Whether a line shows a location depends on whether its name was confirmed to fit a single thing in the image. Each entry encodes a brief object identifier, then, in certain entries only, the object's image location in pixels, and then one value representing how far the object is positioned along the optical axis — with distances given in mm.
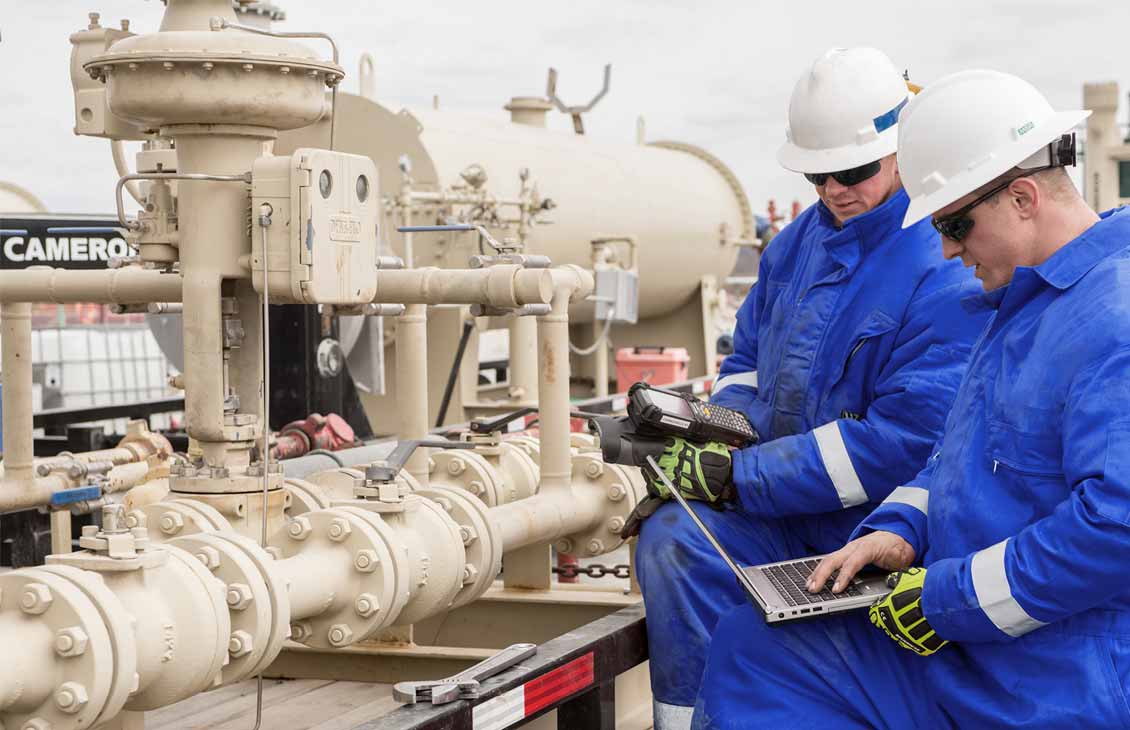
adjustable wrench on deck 2926
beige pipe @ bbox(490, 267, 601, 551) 4098
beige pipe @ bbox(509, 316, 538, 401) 9016
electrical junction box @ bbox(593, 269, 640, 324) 10812
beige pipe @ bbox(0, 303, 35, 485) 4270
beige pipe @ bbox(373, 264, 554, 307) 3721
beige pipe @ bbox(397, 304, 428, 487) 4504
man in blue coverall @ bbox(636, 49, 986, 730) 3395
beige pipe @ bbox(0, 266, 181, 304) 3619
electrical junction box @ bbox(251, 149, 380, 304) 3131
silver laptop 2861
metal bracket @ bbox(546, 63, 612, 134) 13789
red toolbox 12086
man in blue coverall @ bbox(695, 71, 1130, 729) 2398
